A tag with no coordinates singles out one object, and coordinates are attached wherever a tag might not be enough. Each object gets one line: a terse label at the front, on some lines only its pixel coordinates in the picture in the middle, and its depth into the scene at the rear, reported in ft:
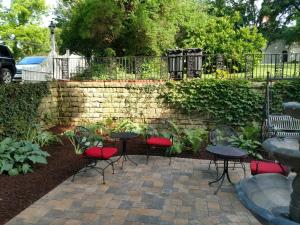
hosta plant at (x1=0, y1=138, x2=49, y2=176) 16.80
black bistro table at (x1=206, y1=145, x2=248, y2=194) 14.94
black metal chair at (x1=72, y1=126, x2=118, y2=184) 16.01
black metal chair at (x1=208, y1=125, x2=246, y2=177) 19.10
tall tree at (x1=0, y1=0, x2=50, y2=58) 86.22
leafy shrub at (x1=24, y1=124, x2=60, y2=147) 22.98
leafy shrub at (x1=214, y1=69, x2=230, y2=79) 28.36
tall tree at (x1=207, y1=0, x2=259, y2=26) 85.10
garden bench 21.03
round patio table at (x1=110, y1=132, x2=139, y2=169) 19.01
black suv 30.45
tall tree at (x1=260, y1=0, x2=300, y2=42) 82.38
